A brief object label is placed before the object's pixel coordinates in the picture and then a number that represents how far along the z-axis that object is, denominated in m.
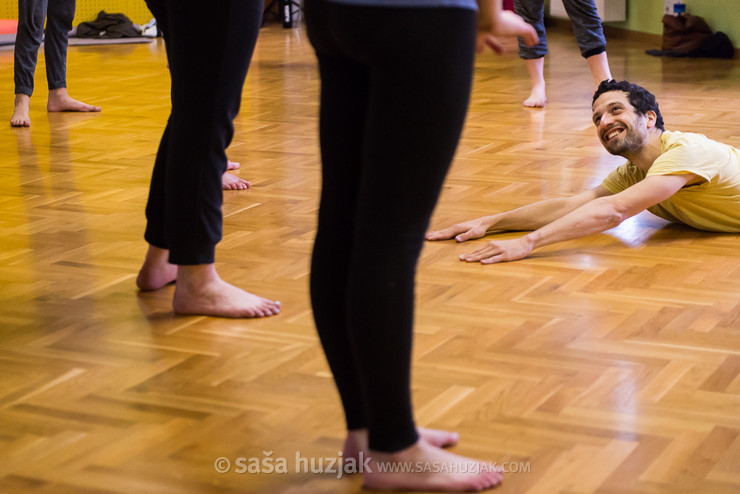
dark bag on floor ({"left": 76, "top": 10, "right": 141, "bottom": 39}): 9.72
